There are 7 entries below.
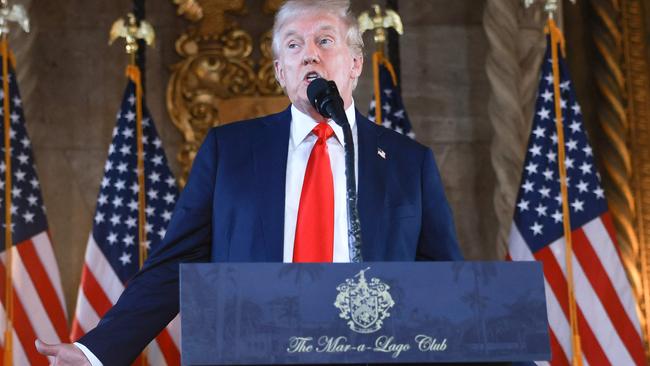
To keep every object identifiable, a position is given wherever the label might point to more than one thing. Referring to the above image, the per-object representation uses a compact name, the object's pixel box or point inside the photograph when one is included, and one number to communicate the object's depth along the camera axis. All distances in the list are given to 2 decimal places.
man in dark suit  5.49
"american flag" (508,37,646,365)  11.20
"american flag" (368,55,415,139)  12.26
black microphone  4.81
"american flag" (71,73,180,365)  11.54
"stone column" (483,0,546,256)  12.75
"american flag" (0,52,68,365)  11.22
